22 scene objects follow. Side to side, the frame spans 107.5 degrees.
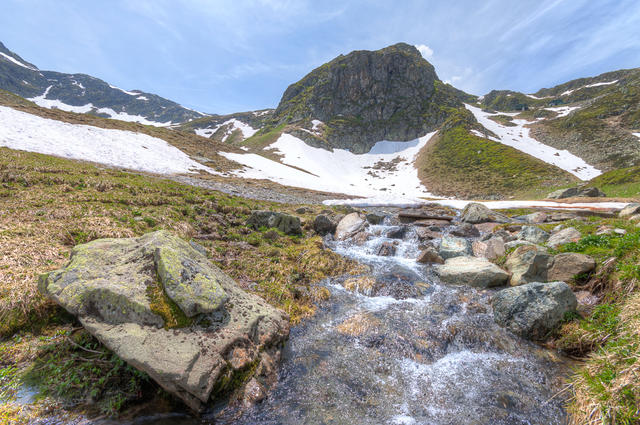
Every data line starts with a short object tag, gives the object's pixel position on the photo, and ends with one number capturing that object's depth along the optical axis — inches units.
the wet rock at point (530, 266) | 387.5
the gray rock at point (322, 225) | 758.5
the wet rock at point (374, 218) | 927.7
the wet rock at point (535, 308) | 288.7
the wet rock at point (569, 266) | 339.4
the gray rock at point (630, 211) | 653.9
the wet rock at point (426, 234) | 721.0
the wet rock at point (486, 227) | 805.2
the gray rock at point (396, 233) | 747.4
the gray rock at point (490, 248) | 526.0
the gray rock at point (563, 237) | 465.2
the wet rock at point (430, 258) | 552.4
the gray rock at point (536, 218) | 902.9
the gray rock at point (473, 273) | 419.5
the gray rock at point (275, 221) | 633.0
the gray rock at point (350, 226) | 735.7
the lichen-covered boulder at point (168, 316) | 184.1
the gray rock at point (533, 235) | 559.5
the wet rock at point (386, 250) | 610.2
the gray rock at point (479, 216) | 944.9
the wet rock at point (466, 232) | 764.2
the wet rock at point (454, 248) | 557.9
